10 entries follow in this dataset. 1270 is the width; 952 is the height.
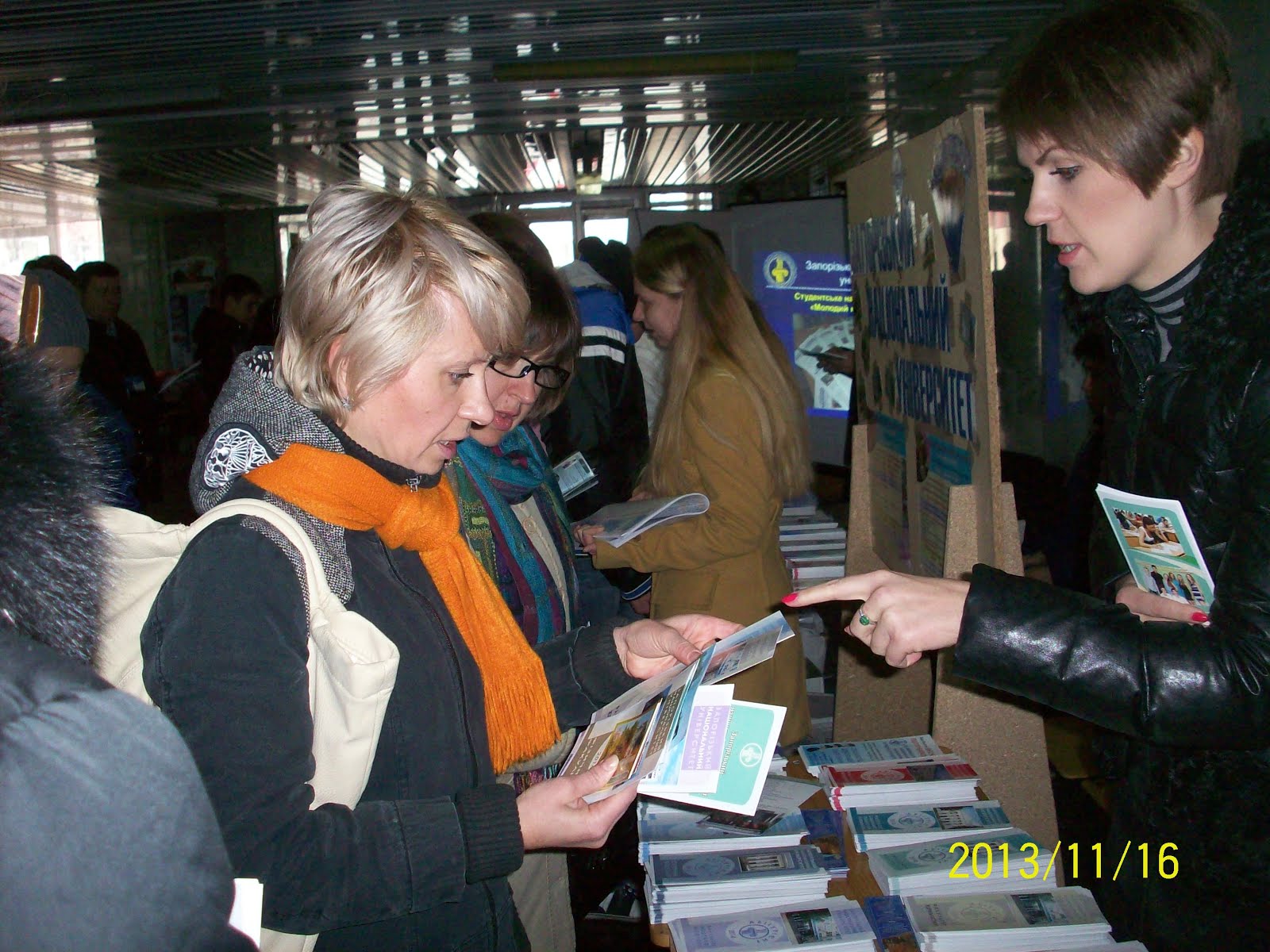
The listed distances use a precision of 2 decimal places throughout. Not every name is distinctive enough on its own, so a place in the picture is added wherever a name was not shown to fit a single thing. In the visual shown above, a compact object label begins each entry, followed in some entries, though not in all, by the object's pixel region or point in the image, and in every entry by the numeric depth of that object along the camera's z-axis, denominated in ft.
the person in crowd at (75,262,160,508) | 17.46
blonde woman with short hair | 3.46
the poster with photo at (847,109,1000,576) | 6.14
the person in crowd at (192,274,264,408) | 22.61
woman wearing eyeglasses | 6.95
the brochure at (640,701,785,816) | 3.93
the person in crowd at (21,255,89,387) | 9.52
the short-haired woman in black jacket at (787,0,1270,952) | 3.94
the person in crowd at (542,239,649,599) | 11.42
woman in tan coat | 9.18
